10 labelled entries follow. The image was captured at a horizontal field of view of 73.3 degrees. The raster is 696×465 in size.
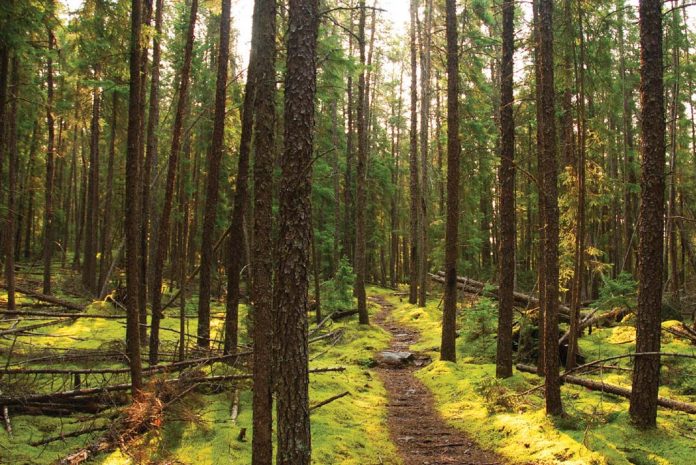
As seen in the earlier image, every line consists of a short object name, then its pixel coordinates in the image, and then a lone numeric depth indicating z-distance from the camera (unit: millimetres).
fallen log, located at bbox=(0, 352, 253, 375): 7151
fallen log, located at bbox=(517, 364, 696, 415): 7911
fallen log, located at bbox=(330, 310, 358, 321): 19477
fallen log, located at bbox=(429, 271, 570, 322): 14841
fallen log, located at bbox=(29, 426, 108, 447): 6088
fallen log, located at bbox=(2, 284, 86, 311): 16478
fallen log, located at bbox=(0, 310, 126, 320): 9950
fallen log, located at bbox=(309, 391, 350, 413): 7939
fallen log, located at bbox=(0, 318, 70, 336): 8523
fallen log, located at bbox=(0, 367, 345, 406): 6785
